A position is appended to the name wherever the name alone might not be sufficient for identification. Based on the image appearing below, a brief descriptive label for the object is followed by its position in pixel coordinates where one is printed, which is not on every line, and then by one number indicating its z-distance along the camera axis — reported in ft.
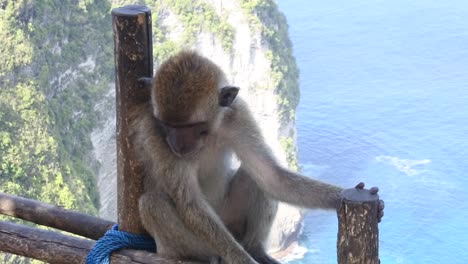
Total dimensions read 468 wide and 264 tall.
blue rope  9.06
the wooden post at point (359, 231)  7.22
